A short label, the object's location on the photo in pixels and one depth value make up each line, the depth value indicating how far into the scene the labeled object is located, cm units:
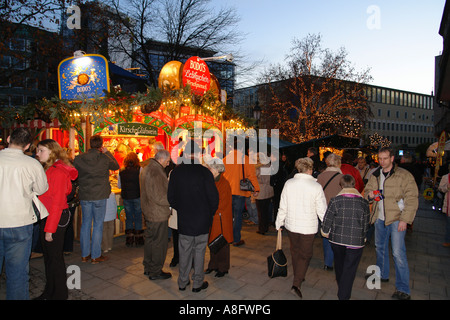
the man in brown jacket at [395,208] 396
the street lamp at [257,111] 1435
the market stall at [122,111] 730
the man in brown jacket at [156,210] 441
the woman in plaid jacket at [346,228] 358
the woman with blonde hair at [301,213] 386
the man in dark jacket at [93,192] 508
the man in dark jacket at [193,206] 396
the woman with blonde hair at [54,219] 361
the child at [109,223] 572
